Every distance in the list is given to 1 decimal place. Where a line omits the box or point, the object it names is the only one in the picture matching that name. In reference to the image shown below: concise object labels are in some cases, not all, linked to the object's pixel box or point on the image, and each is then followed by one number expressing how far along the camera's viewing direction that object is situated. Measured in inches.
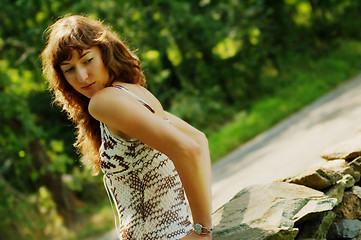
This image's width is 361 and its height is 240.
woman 68.5
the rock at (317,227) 96.4
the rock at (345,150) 126.9
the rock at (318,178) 107.4
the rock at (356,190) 112.5
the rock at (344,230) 104.3
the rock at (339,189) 105.7
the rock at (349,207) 109.3
